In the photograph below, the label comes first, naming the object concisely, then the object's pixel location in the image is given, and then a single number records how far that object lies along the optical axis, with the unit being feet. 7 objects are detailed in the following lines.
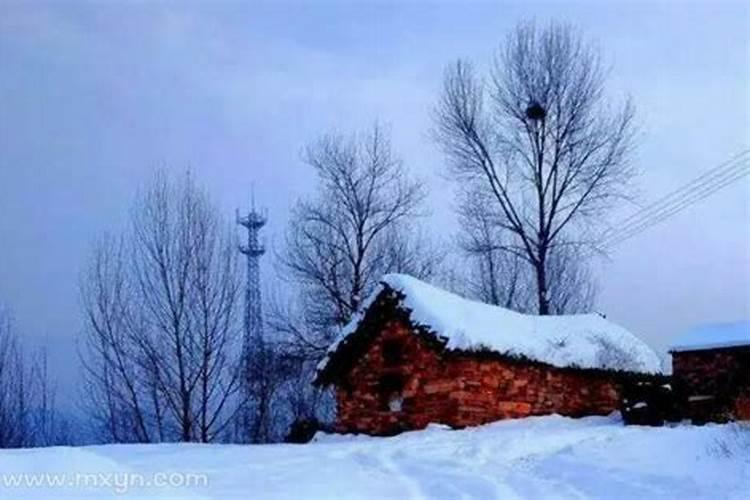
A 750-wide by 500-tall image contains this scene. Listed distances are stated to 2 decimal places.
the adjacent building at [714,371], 53.72
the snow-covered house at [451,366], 54.39
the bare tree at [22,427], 73.67
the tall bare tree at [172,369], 69.46
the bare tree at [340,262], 83.25
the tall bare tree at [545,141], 83.25
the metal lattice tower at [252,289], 81.11
